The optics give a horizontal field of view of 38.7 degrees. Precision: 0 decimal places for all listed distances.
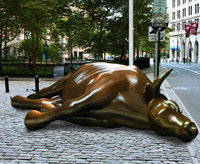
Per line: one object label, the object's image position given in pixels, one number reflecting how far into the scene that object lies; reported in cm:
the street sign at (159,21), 1329
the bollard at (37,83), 1221
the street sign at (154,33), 1451
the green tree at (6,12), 2134
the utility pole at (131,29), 1330
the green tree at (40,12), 1959
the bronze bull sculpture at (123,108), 480
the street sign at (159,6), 1391
